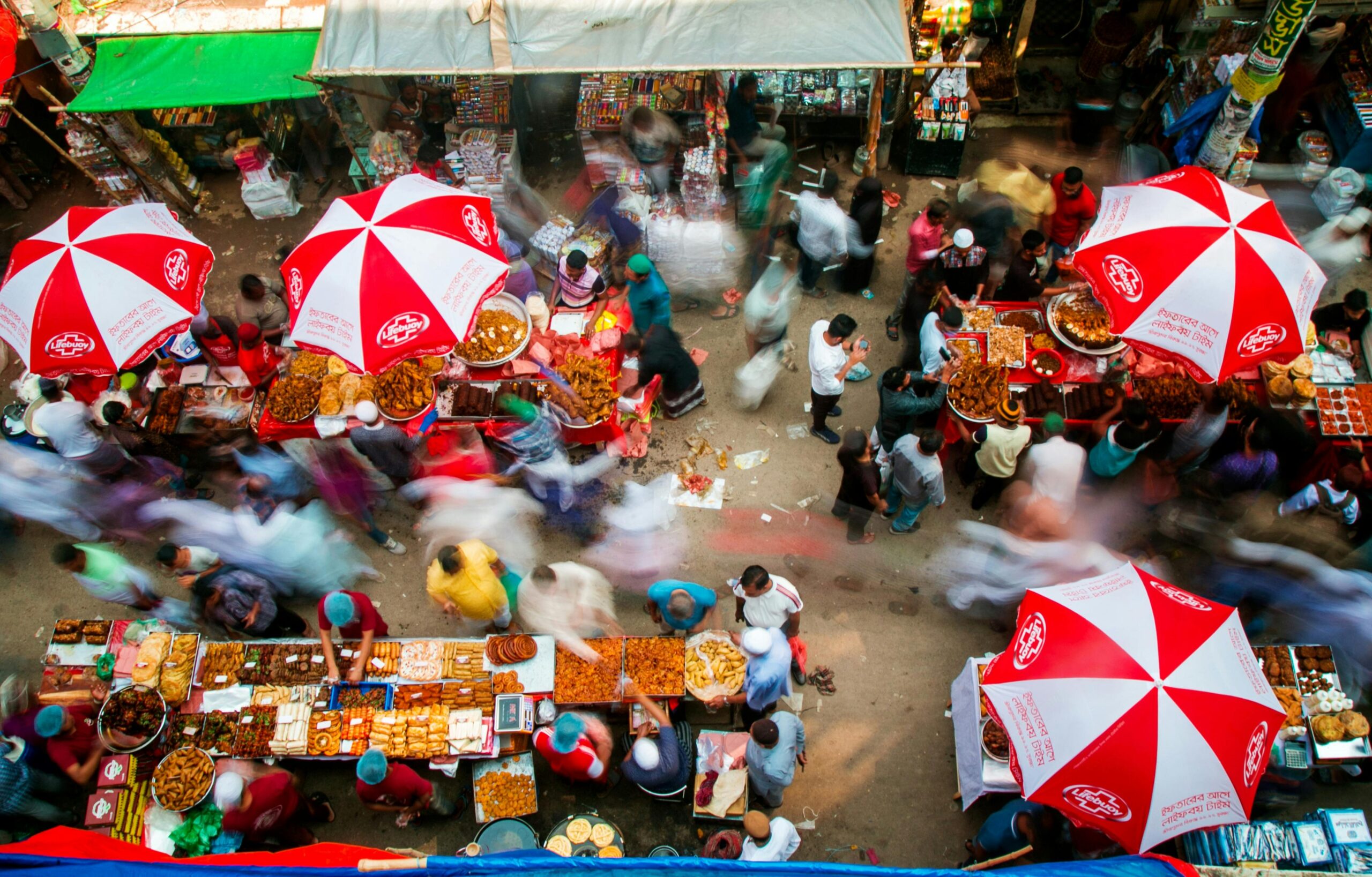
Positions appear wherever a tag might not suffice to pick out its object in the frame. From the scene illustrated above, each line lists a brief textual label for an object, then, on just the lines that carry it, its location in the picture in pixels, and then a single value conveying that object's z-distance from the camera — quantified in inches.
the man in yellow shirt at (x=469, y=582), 259.6
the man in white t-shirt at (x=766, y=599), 249.3
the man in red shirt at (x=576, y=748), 235.6
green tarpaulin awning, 369.1
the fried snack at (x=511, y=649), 269.7
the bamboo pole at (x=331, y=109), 370.9
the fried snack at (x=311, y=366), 340.2
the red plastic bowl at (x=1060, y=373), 324.5
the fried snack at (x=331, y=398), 329.7
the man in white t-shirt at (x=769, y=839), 217.3
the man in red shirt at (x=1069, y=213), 354.9
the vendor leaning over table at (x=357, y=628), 266.3
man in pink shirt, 332.5
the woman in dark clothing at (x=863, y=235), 354.6
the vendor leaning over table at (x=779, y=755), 239.3
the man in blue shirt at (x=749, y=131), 396.8
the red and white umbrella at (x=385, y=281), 277.4
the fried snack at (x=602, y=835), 249.9
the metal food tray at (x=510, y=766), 271.1
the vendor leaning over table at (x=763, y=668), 242.2
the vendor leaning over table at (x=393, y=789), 230.4
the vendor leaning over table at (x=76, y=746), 260.4
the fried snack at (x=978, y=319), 337.2
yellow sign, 341.1
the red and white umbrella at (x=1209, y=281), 260.4
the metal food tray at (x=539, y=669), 271.0
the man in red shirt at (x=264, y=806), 230.2
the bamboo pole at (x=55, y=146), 390.9
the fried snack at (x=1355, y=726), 249.4
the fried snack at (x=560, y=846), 245.4
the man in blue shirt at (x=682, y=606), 256.5
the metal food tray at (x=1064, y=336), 324.2
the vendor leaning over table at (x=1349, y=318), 319.6
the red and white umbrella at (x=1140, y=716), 186.9
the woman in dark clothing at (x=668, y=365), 326.3
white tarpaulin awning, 341.1
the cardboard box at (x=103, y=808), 258.8
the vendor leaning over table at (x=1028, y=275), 336.2
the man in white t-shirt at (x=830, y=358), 307.3
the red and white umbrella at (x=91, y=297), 279.4
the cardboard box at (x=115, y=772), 263.4
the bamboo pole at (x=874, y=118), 381.0
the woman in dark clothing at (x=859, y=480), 281.4
